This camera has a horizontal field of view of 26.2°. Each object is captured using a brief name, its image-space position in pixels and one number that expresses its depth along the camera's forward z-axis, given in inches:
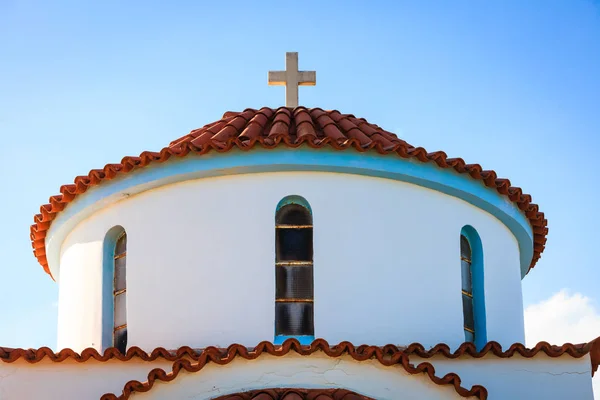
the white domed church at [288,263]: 506.3
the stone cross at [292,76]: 636.1
